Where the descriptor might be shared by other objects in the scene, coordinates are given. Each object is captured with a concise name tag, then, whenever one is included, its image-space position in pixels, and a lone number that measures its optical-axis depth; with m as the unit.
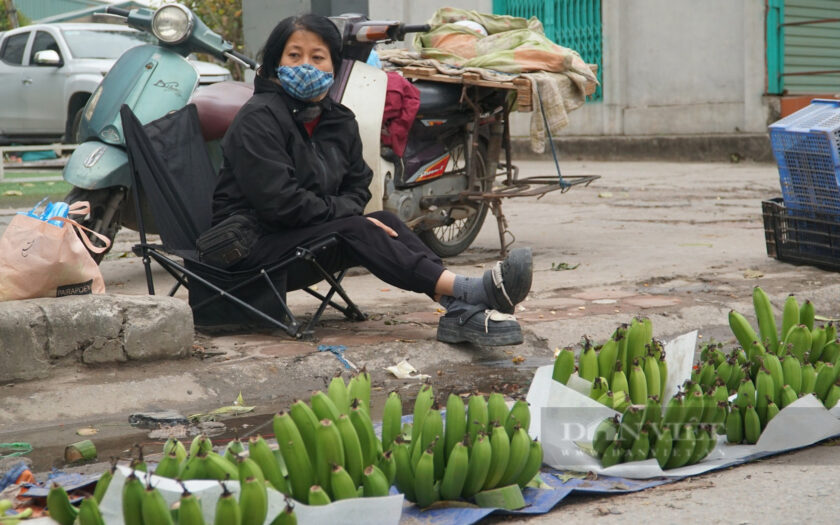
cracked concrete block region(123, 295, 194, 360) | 3.95
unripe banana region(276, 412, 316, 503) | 2.42
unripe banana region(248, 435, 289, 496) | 2.41
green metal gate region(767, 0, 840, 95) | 12.73
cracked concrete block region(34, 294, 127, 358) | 3.79
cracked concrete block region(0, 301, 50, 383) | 3.67
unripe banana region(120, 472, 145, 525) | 2.13
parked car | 13.92
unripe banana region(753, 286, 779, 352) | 3.71
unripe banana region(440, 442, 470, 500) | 2.52
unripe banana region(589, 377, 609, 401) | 3.05
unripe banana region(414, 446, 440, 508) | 2.52
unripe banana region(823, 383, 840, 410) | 3.19
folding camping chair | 4.35
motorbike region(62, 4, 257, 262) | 5.20
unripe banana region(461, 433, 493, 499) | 2.53
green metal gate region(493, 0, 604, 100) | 14.77
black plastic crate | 5.85
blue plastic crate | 5.55
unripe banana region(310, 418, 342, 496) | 2.39
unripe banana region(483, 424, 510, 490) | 2.56
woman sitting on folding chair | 4.20
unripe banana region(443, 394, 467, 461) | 2.66
